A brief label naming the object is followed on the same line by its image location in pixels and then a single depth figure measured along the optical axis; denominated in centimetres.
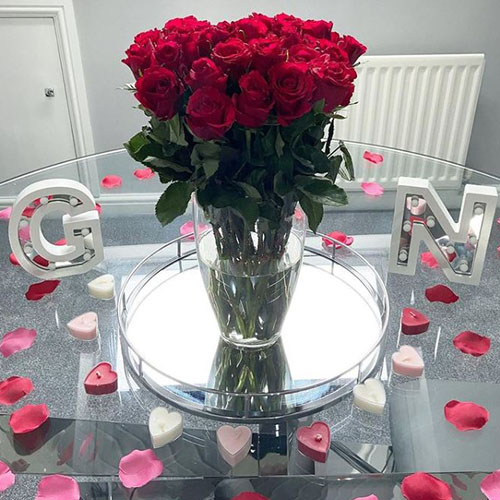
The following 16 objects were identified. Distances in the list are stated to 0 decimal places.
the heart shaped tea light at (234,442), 97
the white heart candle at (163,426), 99
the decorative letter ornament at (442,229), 130
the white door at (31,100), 219
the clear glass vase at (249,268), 100
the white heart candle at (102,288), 133
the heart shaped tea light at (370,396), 105
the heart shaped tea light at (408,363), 112
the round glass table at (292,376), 97
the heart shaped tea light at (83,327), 121
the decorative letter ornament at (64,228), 128
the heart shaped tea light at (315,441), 99
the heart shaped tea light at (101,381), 108
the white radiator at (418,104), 222
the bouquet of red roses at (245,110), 78
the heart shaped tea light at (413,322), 123
